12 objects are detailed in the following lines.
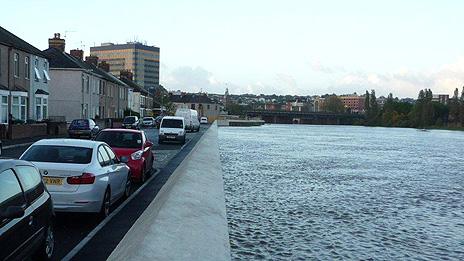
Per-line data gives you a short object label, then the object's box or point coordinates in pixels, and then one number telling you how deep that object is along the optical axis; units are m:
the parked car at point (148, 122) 74.19
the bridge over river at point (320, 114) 194.75
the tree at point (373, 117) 197.00
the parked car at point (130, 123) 57.71
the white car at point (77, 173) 10.18
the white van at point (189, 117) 64.72
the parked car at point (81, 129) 41.03
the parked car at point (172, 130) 39.44
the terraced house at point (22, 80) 38.62
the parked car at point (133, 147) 16.67
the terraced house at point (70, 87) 57.97
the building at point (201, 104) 180.34
